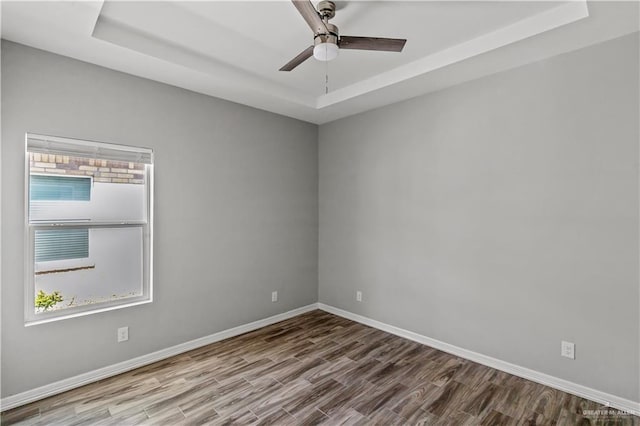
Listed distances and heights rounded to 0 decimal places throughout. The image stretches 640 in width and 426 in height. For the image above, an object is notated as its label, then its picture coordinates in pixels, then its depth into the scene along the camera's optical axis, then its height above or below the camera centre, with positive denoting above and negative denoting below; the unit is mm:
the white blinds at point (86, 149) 2502 +552
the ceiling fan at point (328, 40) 1840 +1075
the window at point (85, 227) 2535 -108
